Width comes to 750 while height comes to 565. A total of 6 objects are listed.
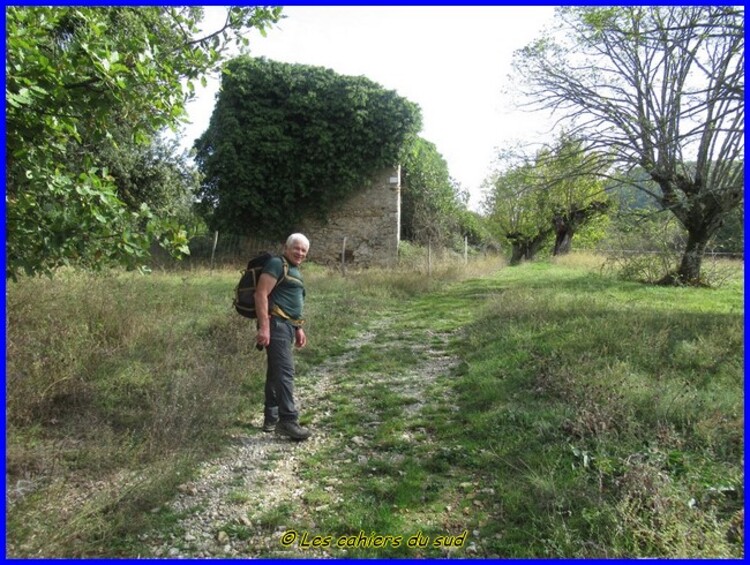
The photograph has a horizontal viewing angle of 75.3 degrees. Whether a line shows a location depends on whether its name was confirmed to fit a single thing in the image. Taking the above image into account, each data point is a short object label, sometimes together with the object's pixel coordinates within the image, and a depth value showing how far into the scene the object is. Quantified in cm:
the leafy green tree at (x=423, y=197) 2244
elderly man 442
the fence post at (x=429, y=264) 1671
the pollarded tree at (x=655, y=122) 1201
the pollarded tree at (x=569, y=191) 1353
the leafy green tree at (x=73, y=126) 313
